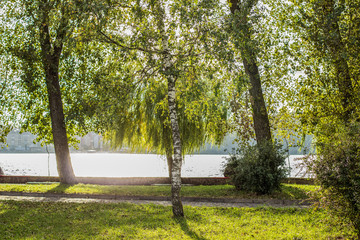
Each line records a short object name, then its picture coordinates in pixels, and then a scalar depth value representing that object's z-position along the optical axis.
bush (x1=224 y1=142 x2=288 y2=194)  12.69
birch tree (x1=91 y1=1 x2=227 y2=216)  9.24
